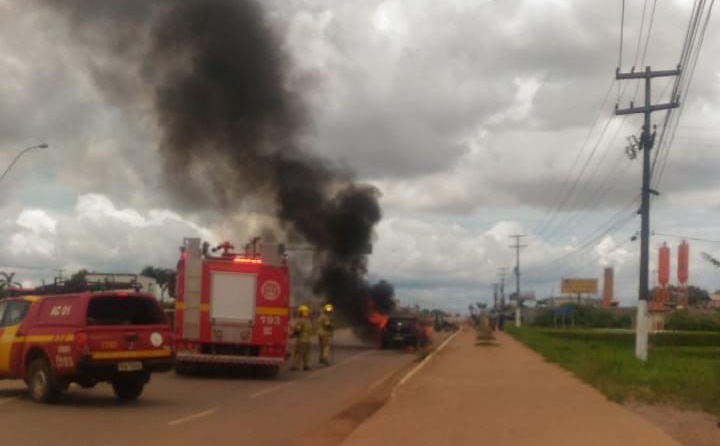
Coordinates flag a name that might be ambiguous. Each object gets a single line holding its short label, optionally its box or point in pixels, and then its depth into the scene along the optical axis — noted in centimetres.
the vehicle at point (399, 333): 4222
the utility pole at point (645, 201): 3281
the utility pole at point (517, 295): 9475
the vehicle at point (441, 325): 8725
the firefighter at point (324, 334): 2991
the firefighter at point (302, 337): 2659
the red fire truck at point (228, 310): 2272
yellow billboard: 13250
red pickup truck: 1579
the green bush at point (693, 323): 7194
